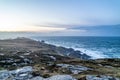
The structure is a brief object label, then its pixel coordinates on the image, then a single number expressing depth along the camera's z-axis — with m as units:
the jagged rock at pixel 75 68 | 7.54
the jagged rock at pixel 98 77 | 6.62
